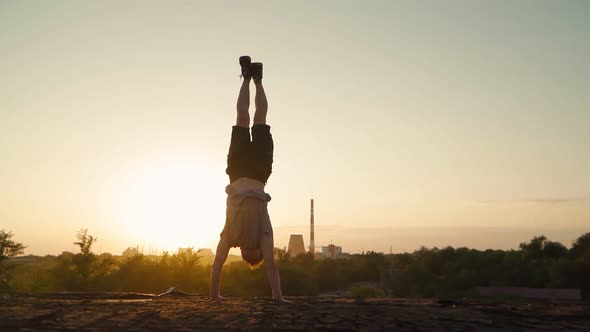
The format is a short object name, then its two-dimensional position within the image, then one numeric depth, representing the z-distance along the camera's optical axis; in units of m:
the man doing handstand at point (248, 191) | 10.52
